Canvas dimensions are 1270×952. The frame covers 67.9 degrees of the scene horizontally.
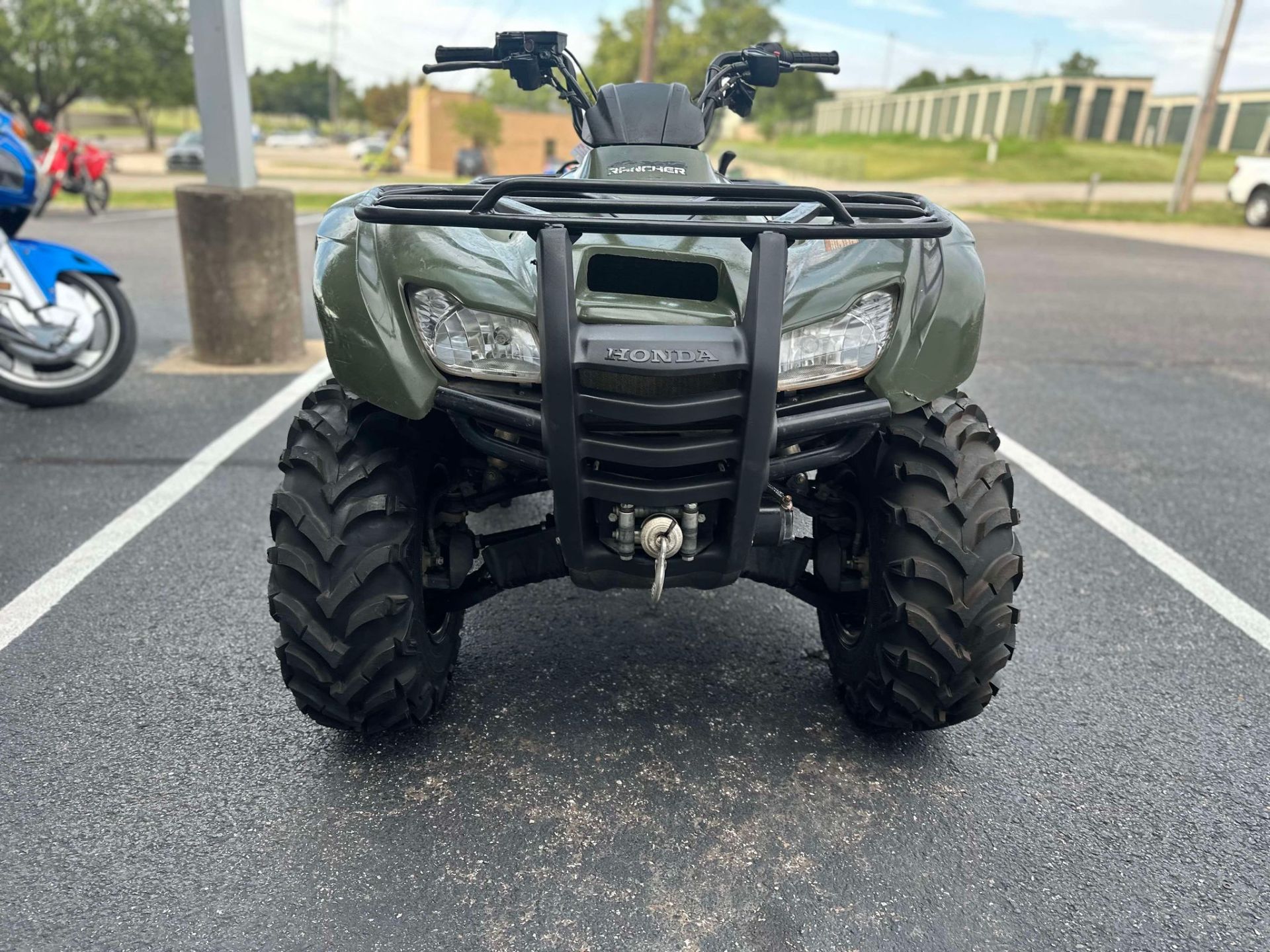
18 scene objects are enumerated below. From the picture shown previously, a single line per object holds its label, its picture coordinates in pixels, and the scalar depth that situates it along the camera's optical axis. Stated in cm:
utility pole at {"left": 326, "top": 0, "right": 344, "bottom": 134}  8506
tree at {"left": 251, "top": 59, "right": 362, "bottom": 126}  11269
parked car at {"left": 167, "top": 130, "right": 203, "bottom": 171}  3509
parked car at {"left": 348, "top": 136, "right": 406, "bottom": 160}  5680
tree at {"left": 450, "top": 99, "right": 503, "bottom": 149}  5362
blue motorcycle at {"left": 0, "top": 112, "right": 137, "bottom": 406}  485
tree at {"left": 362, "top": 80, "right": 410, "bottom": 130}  9500
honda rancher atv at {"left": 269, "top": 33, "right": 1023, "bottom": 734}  194
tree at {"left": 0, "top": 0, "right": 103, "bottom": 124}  4241
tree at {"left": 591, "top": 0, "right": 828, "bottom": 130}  4272
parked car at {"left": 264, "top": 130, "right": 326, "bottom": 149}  7600
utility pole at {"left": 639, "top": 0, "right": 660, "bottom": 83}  2674
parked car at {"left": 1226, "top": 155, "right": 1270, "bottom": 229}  2058
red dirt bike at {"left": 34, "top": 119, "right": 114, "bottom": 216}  1405
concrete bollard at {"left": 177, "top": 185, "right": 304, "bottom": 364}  585
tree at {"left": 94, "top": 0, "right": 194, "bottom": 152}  4584
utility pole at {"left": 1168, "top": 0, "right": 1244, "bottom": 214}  2244
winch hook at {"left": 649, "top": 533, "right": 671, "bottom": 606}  208
